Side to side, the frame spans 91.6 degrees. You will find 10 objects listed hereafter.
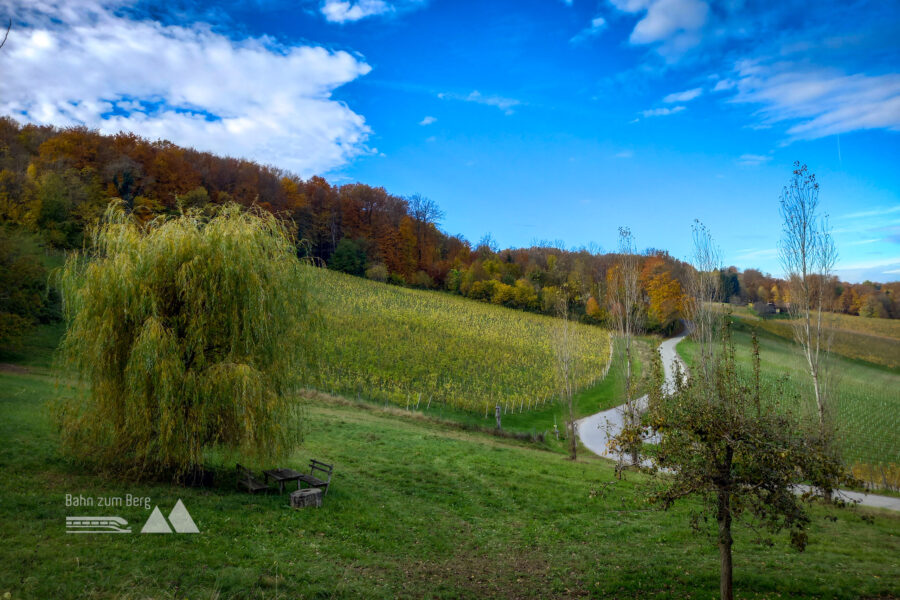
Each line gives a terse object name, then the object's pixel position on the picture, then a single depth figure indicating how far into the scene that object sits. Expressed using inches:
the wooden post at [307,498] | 448.6
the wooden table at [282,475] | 480.1
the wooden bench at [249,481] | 464.8
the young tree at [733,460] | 255.8
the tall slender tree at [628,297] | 973.8
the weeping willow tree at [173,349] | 409.1
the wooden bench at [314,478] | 481.4
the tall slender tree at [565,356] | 867.4
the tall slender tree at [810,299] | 737.6
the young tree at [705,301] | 918.4
